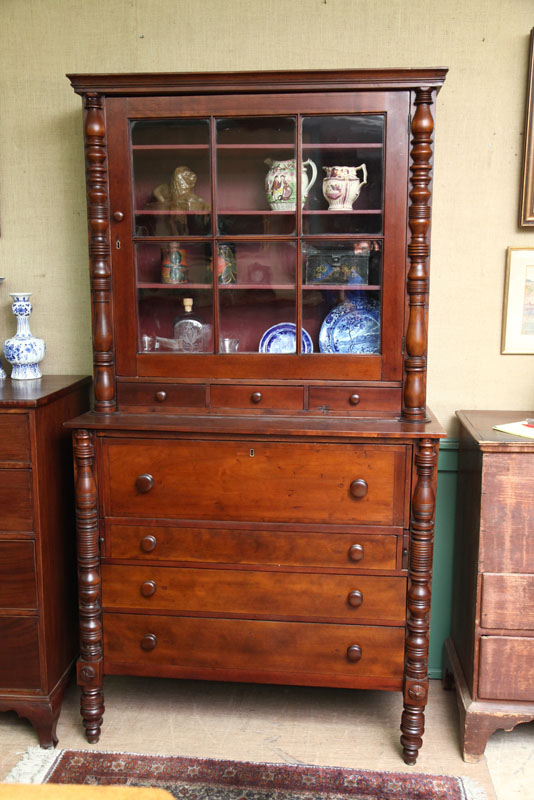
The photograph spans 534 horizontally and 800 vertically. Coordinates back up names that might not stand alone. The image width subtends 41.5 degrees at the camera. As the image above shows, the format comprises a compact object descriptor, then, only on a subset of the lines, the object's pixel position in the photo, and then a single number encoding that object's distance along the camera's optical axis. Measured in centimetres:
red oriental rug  209
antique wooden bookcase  217
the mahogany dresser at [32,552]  223
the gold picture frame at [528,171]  242
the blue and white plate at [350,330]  229
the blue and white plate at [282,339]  234
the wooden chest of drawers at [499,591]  216
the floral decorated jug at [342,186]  221
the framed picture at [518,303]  252
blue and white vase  253
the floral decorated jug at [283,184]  224
